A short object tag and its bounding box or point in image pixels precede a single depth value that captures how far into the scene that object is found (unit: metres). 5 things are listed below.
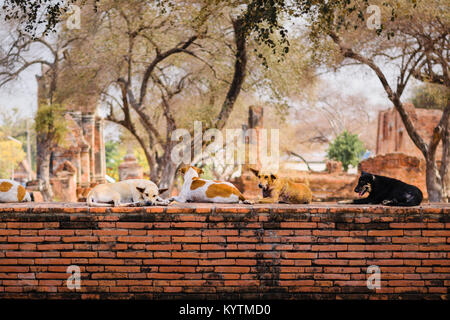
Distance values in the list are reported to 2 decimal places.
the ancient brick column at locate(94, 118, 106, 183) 30.84
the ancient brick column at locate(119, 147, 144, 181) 23.11
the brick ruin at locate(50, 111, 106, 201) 20.39
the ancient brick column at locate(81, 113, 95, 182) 28.32
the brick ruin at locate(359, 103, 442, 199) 20.14
